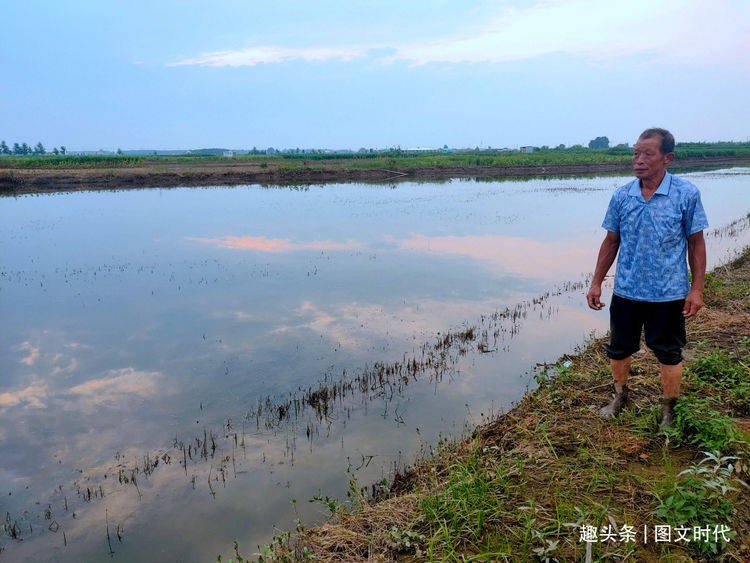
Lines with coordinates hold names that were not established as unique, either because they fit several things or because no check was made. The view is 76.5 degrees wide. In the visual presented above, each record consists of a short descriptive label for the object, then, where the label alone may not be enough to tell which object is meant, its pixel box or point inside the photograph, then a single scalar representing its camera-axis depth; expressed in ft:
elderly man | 9.51
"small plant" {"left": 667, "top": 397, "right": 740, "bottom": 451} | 9.31
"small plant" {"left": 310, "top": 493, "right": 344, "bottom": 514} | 11.14
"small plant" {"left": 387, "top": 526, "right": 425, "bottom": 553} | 8.42
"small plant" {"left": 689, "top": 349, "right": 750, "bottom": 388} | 12.50
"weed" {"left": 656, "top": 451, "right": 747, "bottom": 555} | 7.61
